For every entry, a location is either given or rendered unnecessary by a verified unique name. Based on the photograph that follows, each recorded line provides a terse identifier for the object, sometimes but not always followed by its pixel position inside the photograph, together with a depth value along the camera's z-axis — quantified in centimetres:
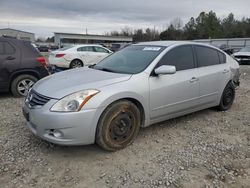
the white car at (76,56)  878
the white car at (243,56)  1263
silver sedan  238
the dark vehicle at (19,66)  472
